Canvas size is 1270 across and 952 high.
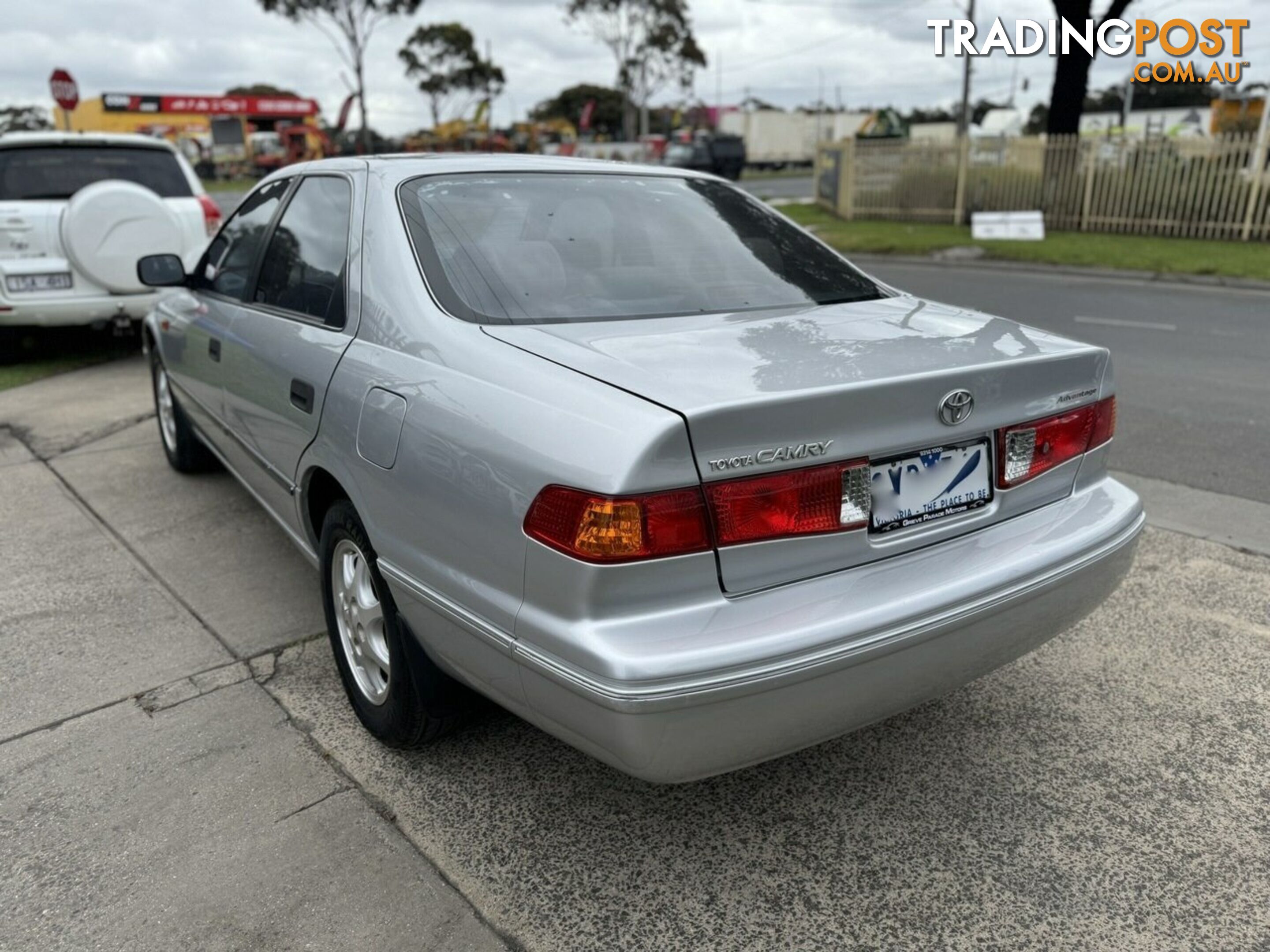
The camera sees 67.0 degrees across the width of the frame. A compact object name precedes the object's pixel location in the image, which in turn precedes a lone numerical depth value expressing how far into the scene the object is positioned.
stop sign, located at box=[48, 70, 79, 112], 14.23
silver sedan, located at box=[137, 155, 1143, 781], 1.83
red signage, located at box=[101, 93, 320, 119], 56.53
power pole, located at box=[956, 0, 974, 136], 27.53
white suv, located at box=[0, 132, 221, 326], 6.84
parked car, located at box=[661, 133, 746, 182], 36.97
